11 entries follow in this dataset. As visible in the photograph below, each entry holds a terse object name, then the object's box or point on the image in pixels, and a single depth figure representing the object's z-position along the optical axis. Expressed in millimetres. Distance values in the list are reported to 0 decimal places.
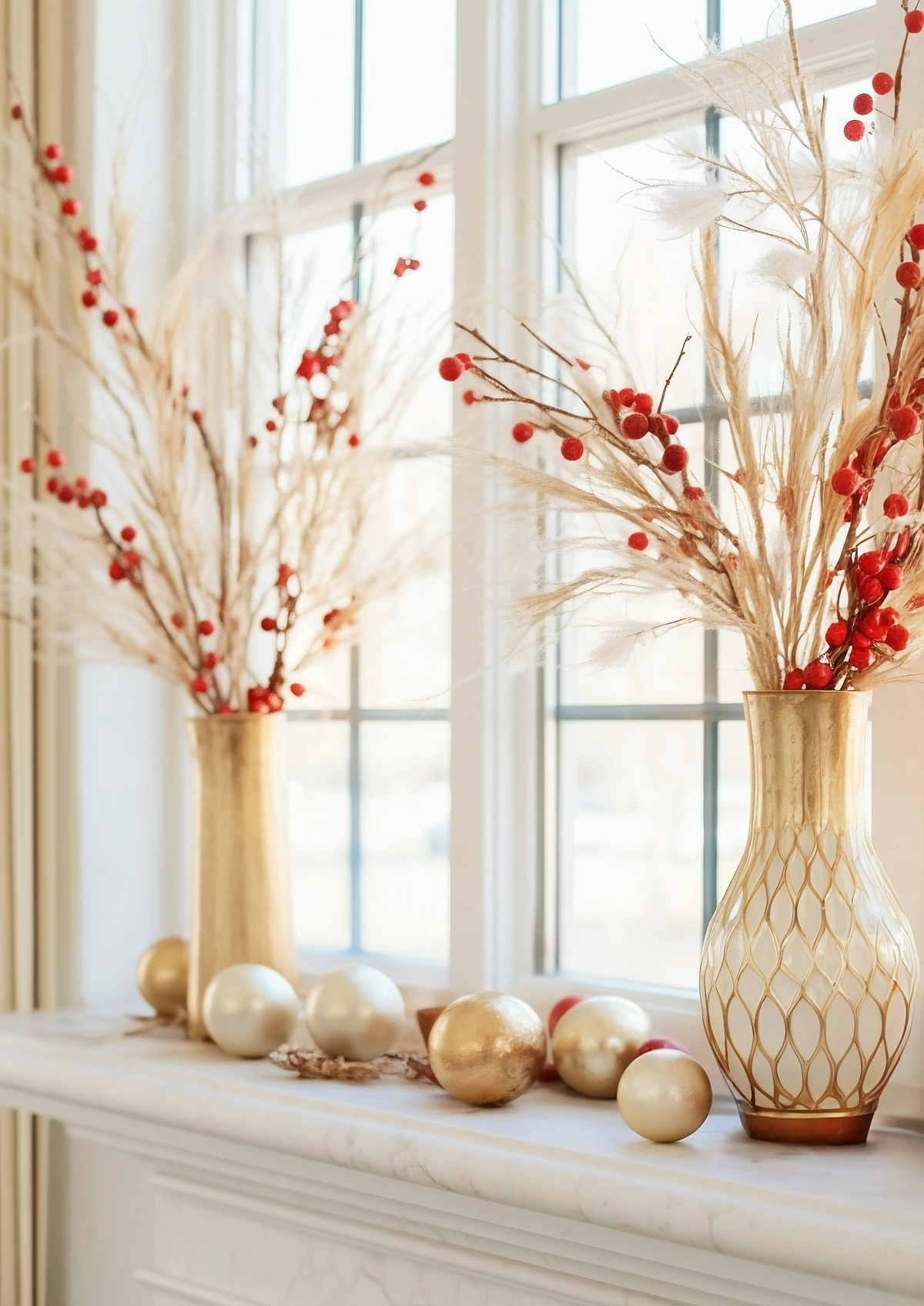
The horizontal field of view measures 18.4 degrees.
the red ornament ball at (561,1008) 2051
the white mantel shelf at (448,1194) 1685
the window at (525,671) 2103
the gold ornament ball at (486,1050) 1892
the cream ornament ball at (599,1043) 1930
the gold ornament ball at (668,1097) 1792
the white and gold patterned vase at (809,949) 1772
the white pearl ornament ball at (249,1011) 2059
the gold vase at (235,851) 2168
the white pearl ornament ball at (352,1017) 2022
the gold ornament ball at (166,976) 2229
